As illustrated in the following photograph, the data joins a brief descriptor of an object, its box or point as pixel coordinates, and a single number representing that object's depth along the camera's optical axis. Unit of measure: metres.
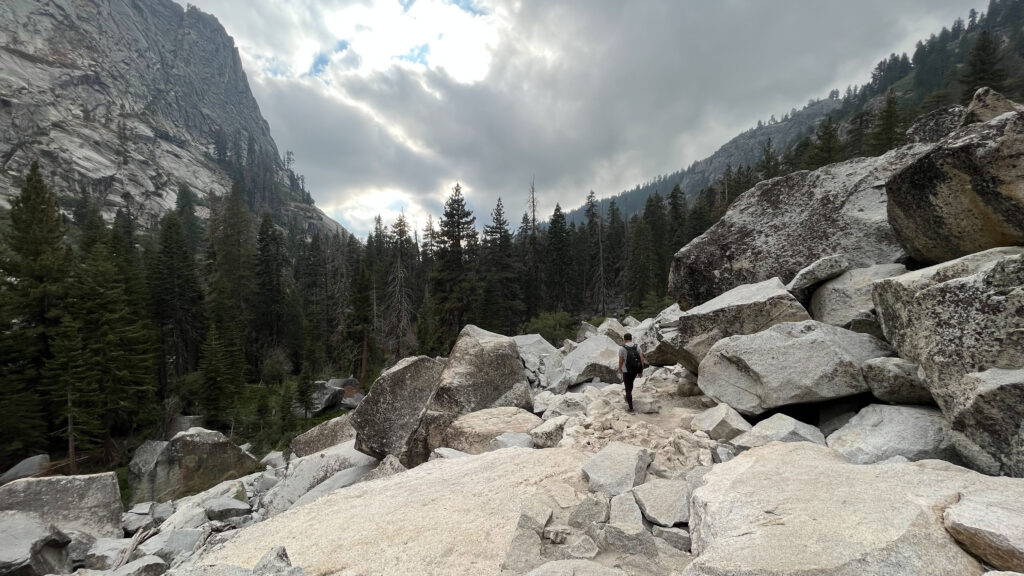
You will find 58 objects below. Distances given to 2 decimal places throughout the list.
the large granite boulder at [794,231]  9.78
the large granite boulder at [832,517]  2.88
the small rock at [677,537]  4.20
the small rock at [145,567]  7.74
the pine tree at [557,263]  56.06
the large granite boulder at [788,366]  6.54
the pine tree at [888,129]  34.94
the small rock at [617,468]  5.31
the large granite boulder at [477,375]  11.32
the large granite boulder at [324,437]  15.61
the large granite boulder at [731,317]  8.41
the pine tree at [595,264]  52.47
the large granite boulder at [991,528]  2.72
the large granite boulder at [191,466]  19.72
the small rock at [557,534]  4.45
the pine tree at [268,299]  47.41
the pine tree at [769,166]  51.51
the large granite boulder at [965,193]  5.94
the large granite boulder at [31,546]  9.18
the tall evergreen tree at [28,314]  21.41
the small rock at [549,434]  8.16
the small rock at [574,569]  3.55
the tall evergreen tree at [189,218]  86.25
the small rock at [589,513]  4.68
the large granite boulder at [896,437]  5.03
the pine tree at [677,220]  53.75
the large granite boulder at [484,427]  9.17
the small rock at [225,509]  11.05
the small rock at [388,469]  8.53
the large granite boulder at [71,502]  12.07
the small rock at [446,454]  8.54
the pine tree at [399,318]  33.12
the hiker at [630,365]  8.79
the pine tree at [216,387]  30.75
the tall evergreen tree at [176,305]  37.94
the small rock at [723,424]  6.55
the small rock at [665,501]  4.49
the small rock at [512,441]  8.27
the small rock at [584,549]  4.15
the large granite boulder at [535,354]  15.86
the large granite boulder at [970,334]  4.43
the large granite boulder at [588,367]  13.02
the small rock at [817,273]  8.78
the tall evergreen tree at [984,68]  35.28
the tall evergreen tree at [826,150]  38.56
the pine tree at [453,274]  32.47
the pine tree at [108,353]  23.69
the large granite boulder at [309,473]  11.09
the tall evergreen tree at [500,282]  37.69
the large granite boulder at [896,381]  5.75
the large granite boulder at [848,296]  7.91
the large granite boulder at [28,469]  20.11
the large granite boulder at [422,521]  4.52
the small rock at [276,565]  3.75
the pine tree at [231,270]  41.09
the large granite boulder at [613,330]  19.19
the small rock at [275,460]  19.42
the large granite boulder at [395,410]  11.42
